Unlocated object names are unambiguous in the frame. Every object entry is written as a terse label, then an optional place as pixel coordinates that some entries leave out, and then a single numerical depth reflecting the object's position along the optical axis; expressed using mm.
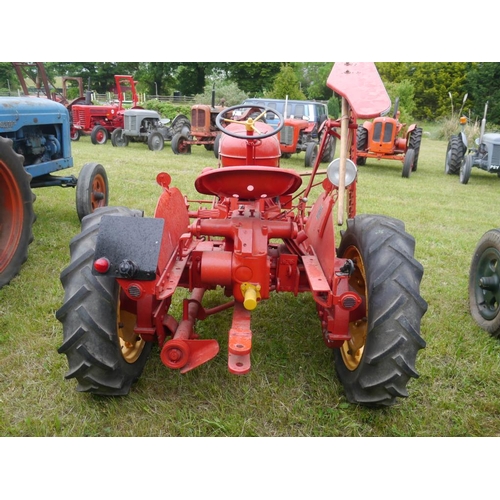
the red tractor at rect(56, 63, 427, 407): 2146
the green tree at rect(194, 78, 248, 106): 24734
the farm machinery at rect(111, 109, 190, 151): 14297
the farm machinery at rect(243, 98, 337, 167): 11898
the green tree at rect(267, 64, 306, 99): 25625
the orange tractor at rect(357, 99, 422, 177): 11203
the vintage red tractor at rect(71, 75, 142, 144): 15922
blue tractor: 3809
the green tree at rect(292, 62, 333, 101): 37797
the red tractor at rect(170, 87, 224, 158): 13461
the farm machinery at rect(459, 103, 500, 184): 10484
